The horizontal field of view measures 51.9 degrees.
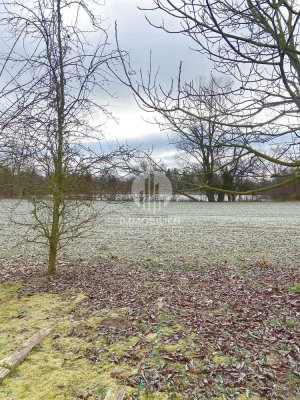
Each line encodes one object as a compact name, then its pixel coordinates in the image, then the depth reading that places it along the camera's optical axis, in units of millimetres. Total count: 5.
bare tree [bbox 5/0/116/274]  4020
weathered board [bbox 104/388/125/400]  1885
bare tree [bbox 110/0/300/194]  2490
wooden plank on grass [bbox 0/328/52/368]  2230
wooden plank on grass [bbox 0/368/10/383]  2064
